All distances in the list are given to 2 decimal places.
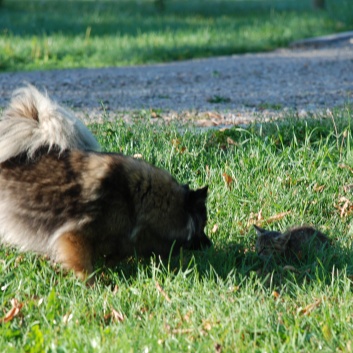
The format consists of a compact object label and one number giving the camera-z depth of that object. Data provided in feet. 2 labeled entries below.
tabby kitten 34.01
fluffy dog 30.91
